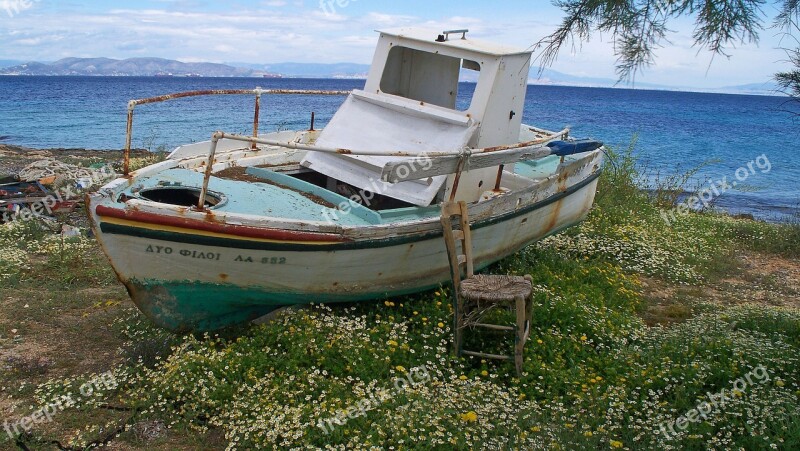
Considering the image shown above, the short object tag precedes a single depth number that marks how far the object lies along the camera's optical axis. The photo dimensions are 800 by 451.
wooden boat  5.59
